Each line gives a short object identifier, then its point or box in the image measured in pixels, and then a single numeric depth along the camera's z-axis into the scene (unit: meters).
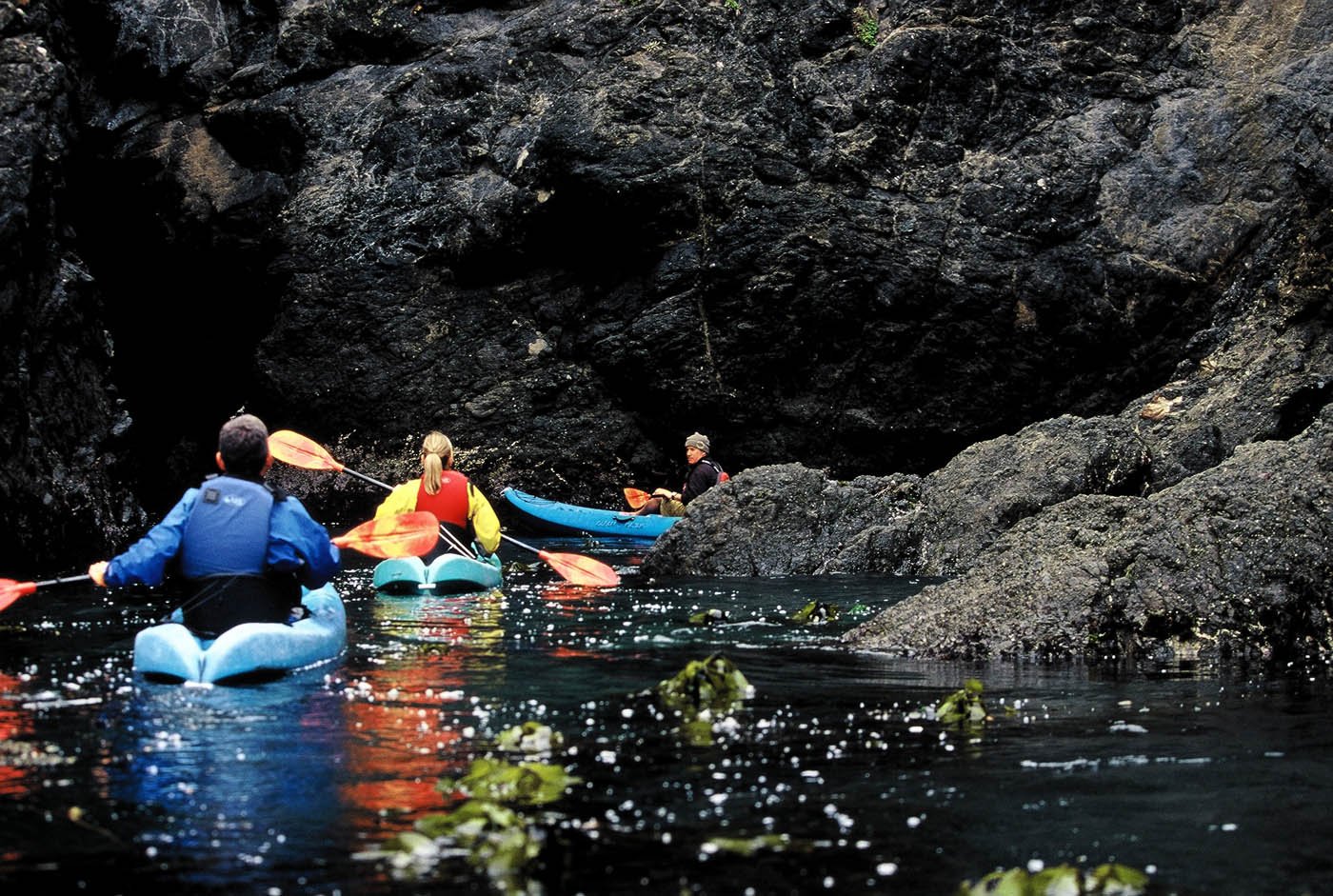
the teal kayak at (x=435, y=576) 22.27
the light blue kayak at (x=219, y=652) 13.70
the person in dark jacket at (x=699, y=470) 31.83
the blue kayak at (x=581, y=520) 34.94
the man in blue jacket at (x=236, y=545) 14.17
